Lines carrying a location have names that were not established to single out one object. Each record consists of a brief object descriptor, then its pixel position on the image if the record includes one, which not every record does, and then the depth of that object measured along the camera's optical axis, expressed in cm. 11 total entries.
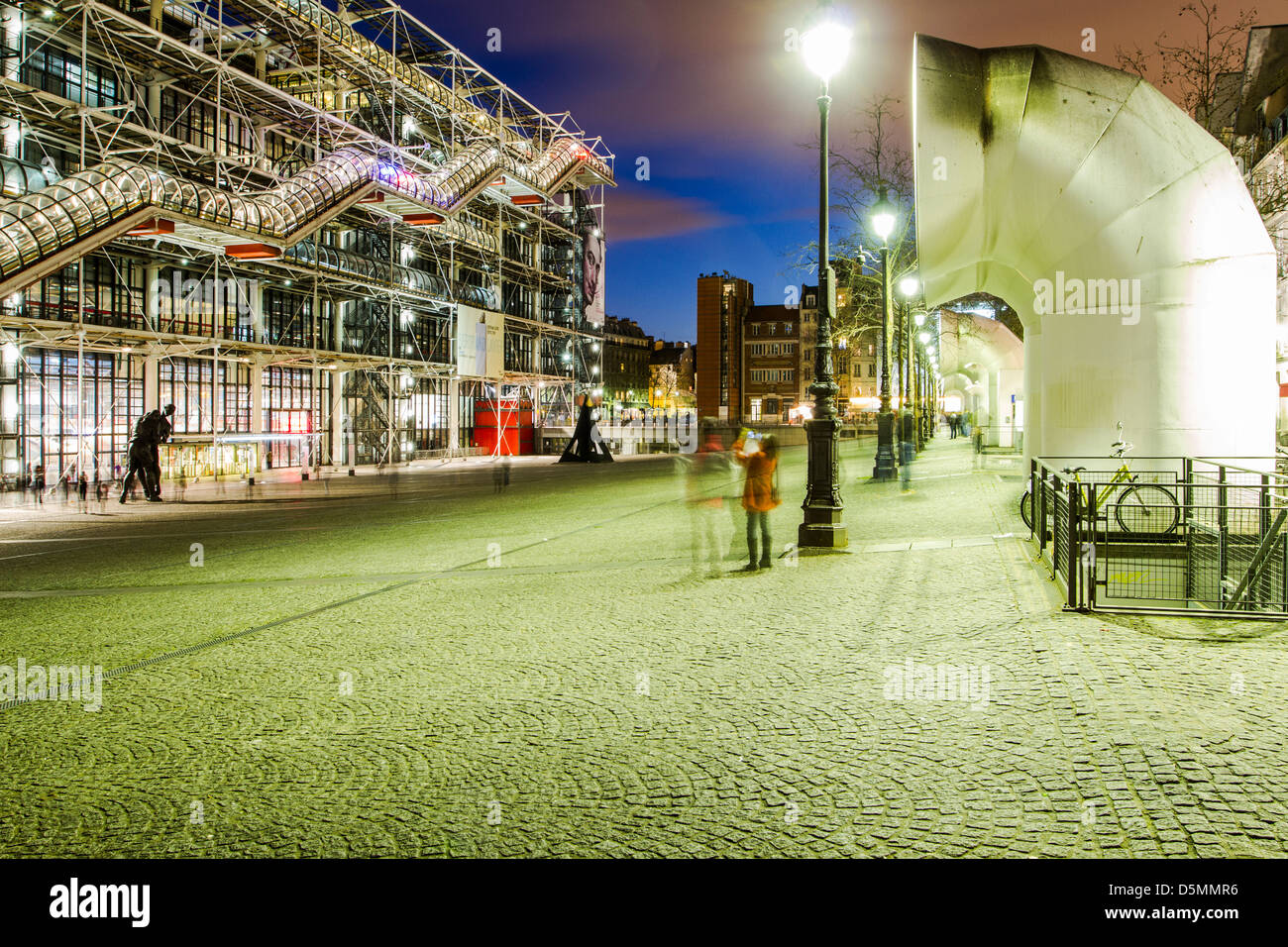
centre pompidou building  2255
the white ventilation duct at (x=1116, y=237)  1031
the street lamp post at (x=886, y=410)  2219
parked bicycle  950
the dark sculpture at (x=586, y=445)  3634
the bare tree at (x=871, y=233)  3003
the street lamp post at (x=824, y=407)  1097
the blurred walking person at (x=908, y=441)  2923
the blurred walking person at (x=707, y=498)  1075
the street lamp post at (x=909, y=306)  2617
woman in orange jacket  1029
